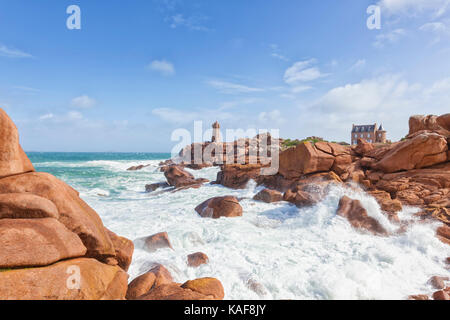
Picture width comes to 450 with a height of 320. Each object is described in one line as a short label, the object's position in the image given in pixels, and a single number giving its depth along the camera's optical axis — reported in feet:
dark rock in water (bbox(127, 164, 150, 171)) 147.95
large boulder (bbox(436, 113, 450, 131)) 48.46
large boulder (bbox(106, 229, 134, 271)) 19.11
